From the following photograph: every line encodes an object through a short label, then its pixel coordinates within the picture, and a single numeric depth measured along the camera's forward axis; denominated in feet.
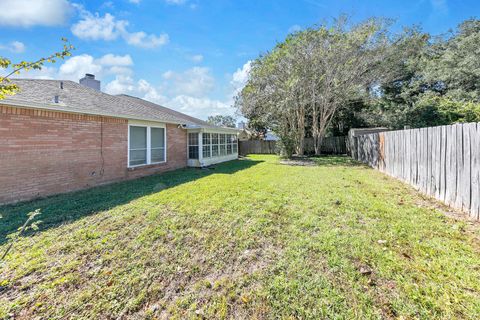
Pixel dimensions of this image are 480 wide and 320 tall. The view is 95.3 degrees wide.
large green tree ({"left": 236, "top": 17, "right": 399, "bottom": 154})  44.86
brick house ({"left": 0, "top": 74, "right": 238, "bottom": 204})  17.76
